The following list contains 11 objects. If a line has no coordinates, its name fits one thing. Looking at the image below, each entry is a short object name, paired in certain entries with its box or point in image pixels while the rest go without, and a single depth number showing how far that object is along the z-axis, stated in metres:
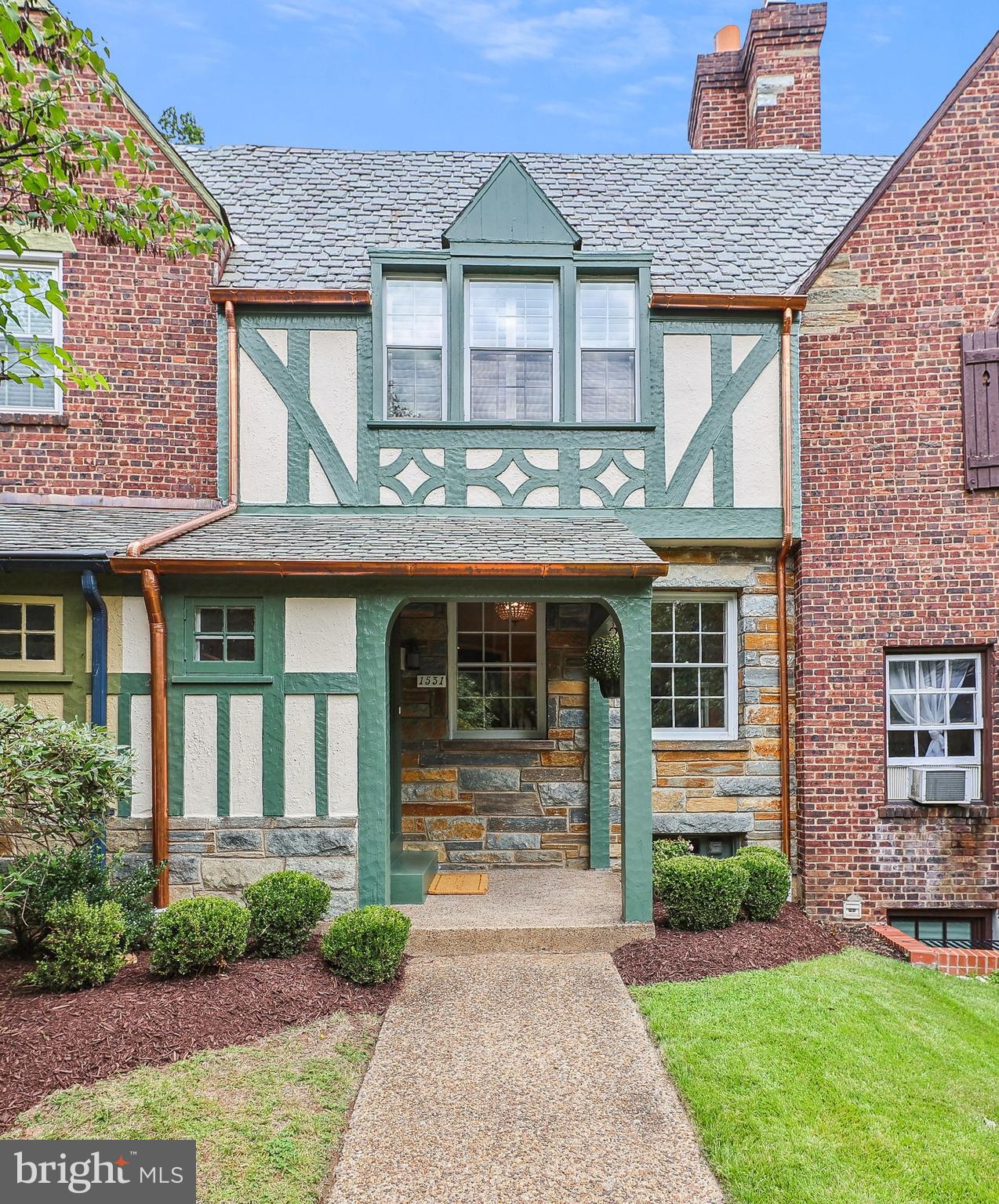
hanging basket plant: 7.78
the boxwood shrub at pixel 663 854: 6.95
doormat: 7.73
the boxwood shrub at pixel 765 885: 7.12
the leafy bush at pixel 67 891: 5.99
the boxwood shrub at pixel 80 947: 5.59
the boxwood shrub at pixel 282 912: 6.16
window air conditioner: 7.80
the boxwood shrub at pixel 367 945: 5.80
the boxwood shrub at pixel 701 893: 6.79
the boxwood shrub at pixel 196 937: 5.68
